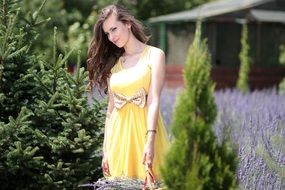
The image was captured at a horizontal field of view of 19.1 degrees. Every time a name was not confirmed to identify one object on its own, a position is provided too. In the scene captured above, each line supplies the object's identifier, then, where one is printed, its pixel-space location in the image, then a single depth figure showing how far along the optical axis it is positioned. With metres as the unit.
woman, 5.02
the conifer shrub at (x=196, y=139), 3.76
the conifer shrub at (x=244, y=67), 18.08
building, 22.04
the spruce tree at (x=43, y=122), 5.90
